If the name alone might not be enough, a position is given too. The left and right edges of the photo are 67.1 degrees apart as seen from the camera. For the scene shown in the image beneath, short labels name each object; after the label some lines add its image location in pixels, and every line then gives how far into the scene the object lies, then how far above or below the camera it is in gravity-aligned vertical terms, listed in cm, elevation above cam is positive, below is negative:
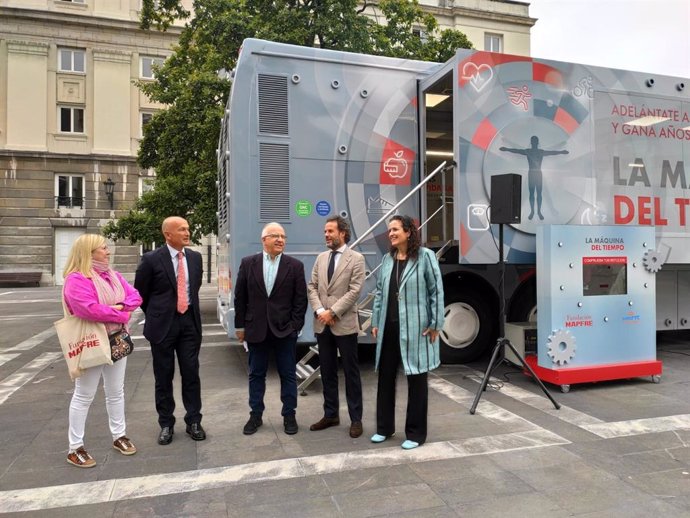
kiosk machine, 570 -46
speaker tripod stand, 500 -84
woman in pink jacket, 366 -32
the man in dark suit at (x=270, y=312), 436 -41
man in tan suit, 436 -44
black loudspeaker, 520 +67
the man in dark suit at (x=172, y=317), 411 -43
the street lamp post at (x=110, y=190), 2607 +381
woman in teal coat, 403 -49
